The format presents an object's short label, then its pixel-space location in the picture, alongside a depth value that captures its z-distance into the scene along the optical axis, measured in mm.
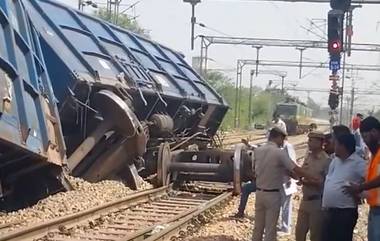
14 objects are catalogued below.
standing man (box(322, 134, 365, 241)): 6633
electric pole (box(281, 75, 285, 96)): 91481
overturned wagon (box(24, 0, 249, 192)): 12320
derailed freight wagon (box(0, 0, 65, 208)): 8992
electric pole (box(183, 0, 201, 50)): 33906
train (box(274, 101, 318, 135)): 53816
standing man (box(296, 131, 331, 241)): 7953
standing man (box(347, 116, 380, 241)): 6164
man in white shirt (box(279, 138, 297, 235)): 10008
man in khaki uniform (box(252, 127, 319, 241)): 8055
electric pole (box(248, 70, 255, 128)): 69000
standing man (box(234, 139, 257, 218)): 11438
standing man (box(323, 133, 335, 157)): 8196
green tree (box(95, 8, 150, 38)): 67362
